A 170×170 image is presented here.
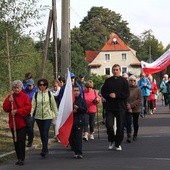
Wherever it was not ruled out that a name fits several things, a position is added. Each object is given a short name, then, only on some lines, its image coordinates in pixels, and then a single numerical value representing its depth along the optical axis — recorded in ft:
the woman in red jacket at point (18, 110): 37.22
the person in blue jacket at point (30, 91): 46.52
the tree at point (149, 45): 472.44
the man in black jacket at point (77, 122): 40.42
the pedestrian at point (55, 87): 50.71
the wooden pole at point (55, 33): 63.53
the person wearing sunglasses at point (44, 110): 41.29
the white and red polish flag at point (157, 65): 88.89
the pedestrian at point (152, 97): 82.43
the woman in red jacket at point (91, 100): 53.06
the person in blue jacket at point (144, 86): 77.10
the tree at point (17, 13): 47.54
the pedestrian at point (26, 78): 48.97
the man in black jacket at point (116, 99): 43.37
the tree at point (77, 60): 252.38
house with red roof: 381.40
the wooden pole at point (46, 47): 62.90
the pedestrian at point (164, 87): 95.48
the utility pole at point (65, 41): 59.41
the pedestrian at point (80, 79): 52.81
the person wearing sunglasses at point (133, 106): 49.52
